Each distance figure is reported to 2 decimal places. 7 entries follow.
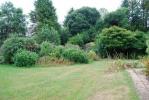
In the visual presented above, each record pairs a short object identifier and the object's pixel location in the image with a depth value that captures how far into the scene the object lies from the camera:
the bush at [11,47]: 7.70
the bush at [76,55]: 7.63
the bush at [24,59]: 7.07
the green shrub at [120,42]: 9.74
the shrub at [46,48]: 8.03
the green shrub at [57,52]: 7.80
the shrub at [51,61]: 7.42
